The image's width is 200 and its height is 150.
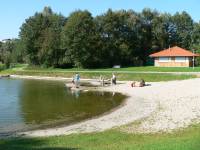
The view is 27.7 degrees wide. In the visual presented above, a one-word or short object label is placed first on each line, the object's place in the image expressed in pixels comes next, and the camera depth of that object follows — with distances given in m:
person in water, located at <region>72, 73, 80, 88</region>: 58.67
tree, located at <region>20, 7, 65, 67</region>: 102.19
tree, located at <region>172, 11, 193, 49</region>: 118.87
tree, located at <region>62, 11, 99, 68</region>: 94.38
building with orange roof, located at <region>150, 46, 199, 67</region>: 94.60
